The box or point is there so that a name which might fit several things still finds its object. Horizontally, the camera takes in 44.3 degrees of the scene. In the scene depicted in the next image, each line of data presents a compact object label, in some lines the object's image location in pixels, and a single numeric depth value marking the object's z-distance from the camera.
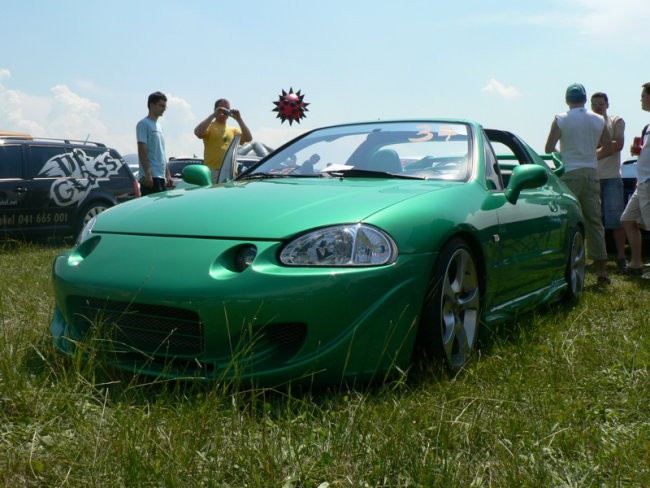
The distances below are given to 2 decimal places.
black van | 9.73
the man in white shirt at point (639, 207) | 7.00
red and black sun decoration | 7.67
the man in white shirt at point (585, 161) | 6.90
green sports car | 2.91
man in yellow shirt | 8.44
